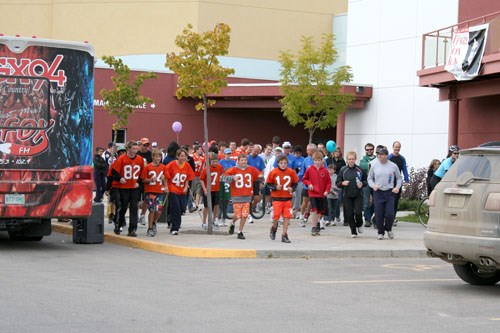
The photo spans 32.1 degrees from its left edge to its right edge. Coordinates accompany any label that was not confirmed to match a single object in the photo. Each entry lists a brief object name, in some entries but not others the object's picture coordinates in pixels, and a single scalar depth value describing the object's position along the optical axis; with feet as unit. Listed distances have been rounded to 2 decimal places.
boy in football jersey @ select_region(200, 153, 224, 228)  61.67
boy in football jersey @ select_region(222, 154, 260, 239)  55.11
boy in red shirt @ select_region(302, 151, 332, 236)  59.21
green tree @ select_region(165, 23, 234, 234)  56.24
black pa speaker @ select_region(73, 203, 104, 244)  53.78
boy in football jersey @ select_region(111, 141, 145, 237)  55.16
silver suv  34.71
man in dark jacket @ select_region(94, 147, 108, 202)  64.18
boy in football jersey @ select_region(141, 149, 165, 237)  56.13
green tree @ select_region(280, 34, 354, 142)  107.76
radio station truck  46.85
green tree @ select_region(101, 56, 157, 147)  76.33
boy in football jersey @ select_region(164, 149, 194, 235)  55.93
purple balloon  124.26
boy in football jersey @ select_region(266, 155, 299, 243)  53.01
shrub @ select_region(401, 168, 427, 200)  90.16
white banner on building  77.41
